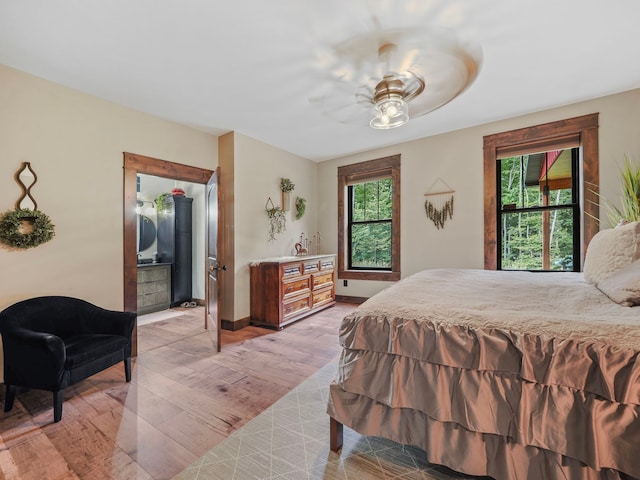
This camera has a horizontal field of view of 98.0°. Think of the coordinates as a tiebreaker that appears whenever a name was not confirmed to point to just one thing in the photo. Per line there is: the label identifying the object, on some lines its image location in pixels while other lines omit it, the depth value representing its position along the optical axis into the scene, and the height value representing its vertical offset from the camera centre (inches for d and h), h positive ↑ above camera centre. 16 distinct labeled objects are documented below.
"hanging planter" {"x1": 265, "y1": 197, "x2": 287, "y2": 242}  168.4 +12.3
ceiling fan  80.7 +56.8
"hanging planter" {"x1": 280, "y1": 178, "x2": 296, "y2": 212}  177.2 +31.3
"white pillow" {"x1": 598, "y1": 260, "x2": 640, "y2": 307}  49.5 -9.3
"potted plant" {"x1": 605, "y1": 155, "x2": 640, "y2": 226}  97.5 +14.9
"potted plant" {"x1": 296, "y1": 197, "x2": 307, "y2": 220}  189.2 +21.6
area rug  54.2 -46.2
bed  36.7 -22.0
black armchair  72.3 -30.6
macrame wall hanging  157.5 +20.8
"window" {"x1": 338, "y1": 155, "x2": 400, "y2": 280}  178.7 +13.1
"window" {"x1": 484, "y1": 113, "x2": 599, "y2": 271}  123.2 +21.4
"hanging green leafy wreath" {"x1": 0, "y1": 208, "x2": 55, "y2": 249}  86.4 +3.7
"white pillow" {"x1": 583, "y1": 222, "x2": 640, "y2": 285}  63.5 -3.4
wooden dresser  144.5 -28.1
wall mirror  199.2 +5.2
